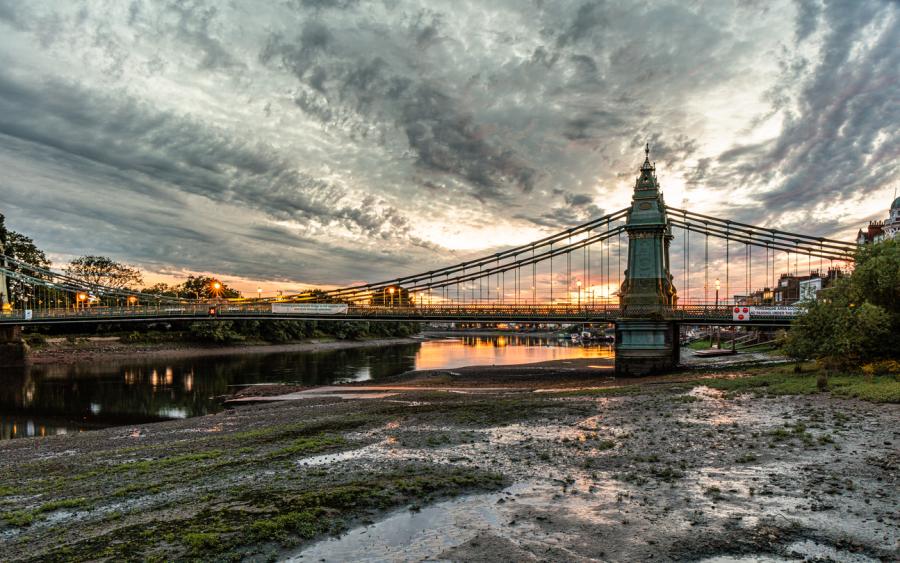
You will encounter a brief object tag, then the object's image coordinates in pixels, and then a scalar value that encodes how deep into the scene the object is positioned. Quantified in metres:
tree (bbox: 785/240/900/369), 27.31
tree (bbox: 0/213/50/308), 97.62
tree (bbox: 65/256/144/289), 129.50
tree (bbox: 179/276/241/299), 140.12
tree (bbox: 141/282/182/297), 140.50
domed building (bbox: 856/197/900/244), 89.33
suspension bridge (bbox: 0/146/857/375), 49.28
